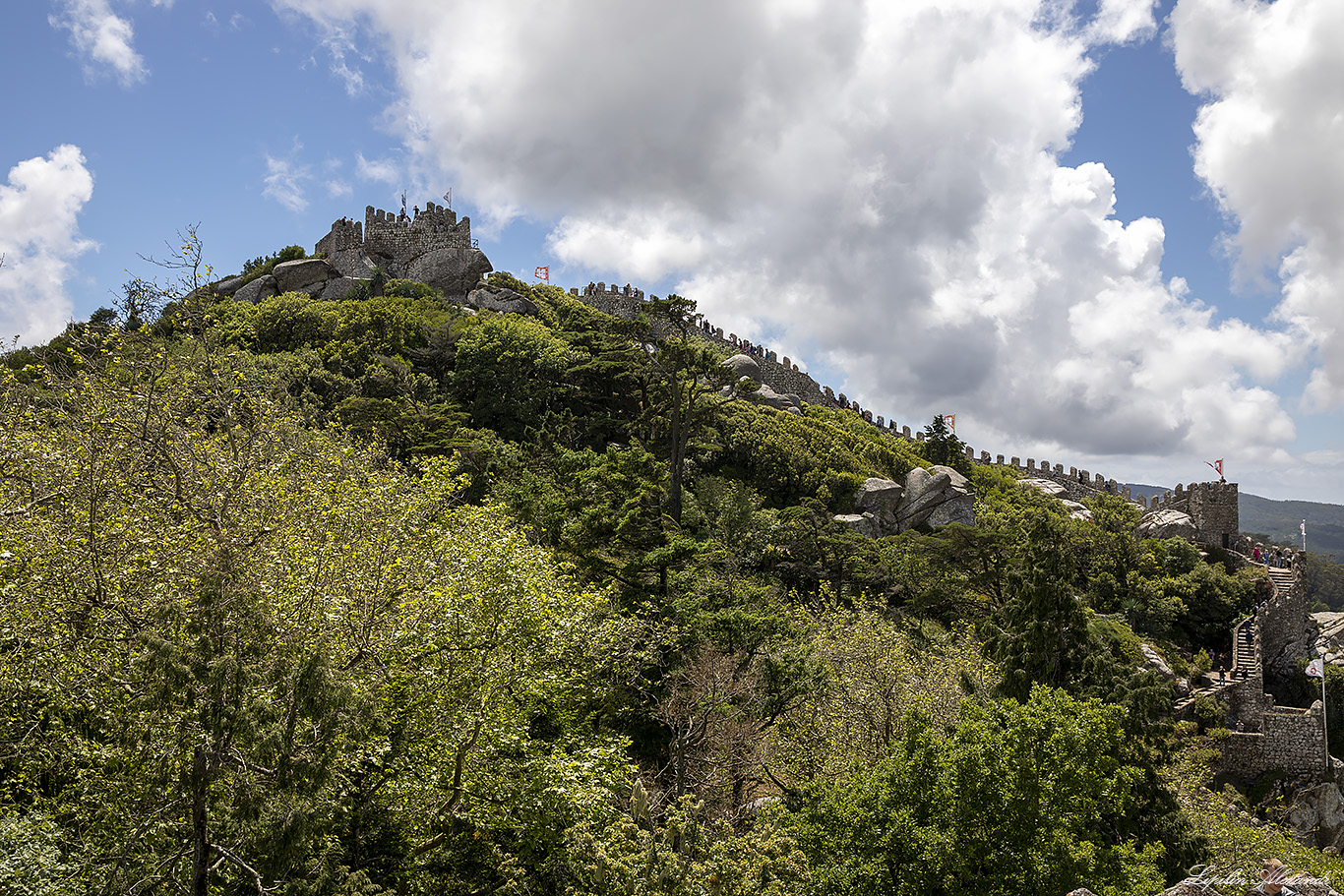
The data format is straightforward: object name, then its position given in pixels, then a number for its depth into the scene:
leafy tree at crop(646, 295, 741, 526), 31.03
